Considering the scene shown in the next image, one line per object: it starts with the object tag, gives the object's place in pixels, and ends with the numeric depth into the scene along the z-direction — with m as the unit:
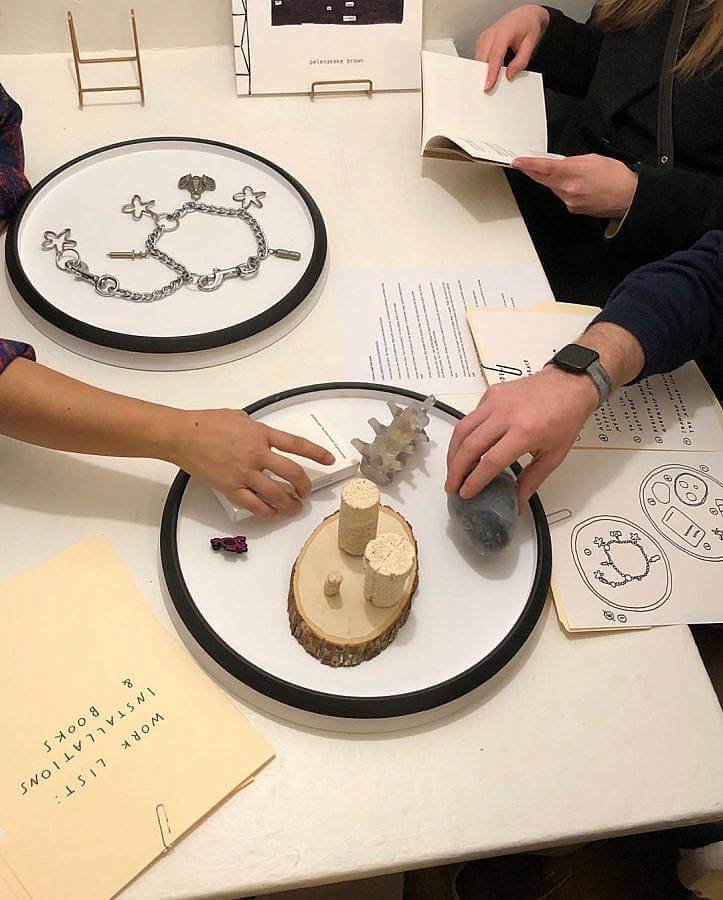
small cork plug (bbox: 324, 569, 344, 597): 0.64
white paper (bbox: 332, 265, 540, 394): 0.89
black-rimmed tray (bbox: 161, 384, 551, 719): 0.63
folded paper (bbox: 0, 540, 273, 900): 0.57
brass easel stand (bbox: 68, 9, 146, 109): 1.12
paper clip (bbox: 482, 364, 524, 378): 0.89
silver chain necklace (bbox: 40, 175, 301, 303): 0.90
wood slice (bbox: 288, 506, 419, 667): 0.64
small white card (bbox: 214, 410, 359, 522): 0.74
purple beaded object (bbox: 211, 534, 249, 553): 0.70
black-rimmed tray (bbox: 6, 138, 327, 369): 0.86
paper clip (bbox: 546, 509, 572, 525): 0.78
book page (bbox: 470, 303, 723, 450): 0.86
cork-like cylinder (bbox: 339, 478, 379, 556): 0.64
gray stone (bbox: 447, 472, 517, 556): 0.69
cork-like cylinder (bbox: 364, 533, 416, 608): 0.60
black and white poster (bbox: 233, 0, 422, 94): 1.14
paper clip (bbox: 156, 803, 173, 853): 0.57
